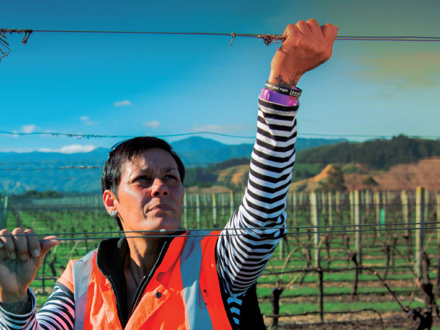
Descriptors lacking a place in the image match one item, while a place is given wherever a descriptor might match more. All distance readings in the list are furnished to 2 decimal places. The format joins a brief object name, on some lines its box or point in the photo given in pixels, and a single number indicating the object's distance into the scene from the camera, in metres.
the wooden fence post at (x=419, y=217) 9.96
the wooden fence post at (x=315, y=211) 12.16
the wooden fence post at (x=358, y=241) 11.05
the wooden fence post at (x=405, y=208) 14.12
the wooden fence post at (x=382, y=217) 18.26
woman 1.32
